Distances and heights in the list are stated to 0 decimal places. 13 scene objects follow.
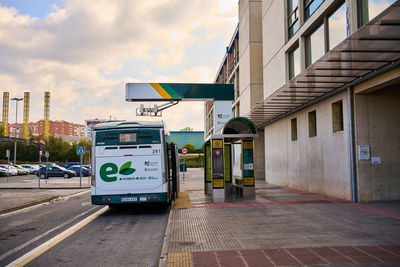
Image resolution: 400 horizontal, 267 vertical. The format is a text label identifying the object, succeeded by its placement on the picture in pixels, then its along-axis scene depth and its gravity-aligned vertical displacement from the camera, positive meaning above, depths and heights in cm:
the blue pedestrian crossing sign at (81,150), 2481 +103
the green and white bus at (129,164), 1075 +0
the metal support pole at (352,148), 1257 +52
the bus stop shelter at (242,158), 1345 +21
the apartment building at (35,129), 15188 +1885
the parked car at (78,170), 4412 -72
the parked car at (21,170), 4629 -72
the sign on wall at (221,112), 1739 +258
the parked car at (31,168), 4984 -48
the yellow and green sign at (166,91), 1688 +354
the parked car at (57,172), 3828 -86
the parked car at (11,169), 4191 -53
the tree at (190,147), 8661 +417
